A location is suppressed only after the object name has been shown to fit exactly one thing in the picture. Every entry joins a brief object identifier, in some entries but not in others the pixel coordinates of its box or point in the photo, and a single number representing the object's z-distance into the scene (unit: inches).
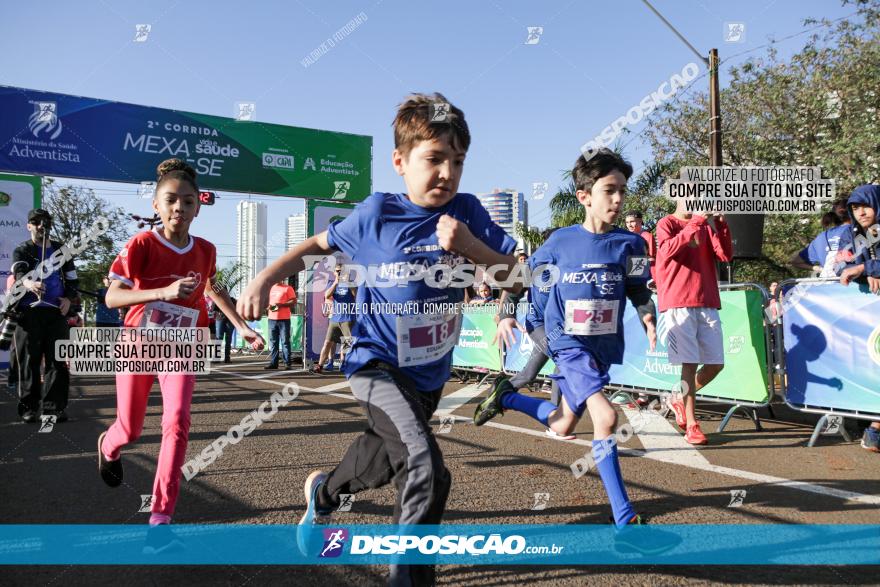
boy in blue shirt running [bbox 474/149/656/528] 141.3
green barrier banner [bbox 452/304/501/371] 416.5
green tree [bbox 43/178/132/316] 1608.0
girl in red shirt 122.7
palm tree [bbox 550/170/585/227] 1168.8
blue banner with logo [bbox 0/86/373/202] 534.9
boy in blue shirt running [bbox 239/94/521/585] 95.3
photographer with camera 267.3
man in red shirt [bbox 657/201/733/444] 224.2
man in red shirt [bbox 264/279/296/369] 552.4
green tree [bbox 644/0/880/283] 666.2
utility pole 534.0
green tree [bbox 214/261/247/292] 2655.0
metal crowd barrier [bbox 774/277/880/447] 215.5
